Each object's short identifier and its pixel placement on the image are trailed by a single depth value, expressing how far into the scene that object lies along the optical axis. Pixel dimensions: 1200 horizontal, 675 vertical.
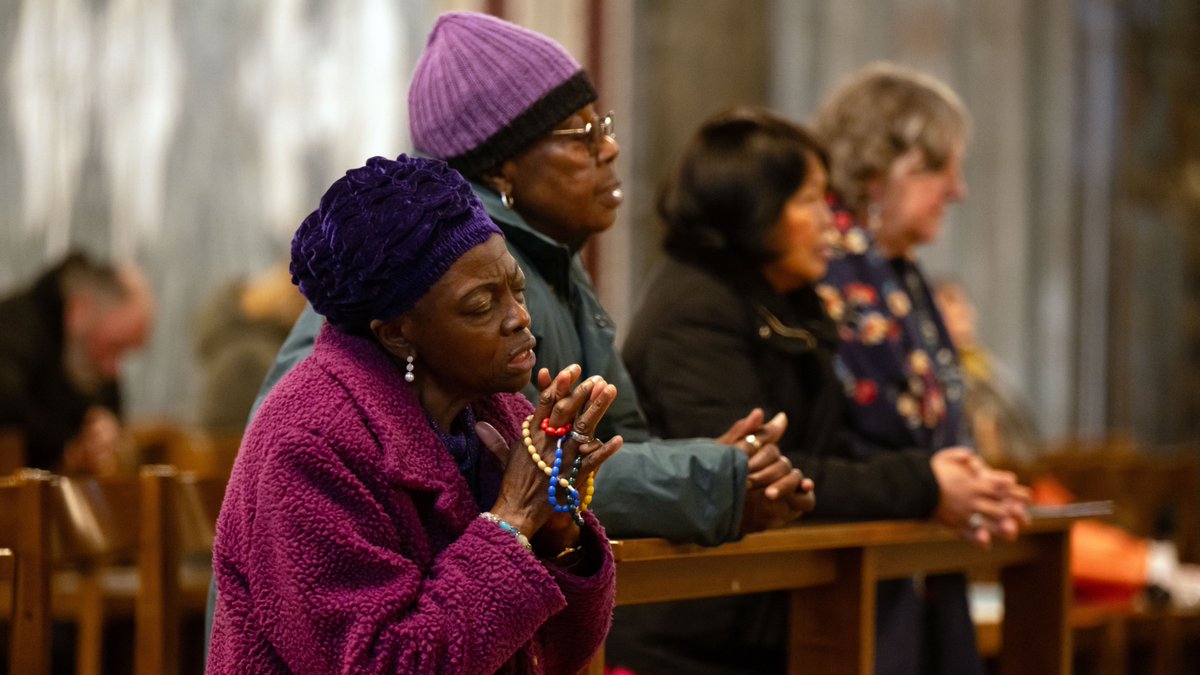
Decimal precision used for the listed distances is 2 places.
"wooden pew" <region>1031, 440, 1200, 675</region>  10.99
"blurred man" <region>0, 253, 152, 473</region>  11.00
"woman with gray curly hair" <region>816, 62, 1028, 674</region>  6.57
